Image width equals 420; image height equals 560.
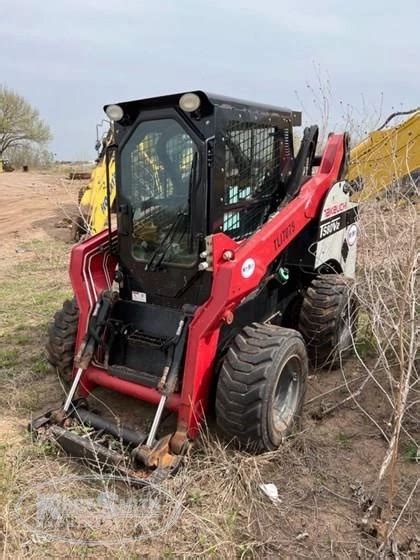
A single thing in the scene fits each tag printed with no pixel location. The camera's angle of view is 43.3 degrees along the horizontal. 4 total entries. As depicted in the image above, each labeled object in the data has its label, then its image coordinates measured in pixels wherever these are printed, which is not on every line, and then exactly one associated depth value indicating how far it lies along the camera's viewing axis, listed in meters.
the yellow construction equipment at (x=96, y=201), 9.30
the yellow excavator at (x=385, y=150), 5.64
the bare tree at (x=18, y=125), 43.41
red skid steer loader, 3.15
